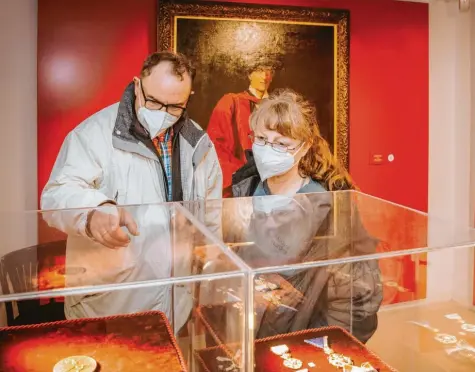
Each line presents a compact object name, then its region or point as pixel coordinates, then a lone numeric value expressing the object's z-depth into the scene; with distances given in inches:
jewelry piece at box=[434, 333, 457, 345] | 61.9
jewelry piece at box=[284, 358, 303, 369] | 54.8
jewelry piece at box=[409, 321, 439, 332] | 65.0
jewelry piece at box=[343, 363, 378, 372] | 55.6
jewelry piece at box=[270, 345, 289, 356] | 56.5
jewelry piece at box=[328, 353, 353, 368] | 56.2
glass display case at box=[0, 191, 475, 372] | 51.3
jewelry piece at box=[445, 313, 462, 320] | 66.9
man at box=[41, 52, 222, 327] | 109.3
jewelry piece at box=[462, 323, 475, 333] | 64.5
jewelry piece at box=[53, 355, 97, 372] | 49.3
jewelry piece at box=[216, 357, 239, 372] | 50.6
